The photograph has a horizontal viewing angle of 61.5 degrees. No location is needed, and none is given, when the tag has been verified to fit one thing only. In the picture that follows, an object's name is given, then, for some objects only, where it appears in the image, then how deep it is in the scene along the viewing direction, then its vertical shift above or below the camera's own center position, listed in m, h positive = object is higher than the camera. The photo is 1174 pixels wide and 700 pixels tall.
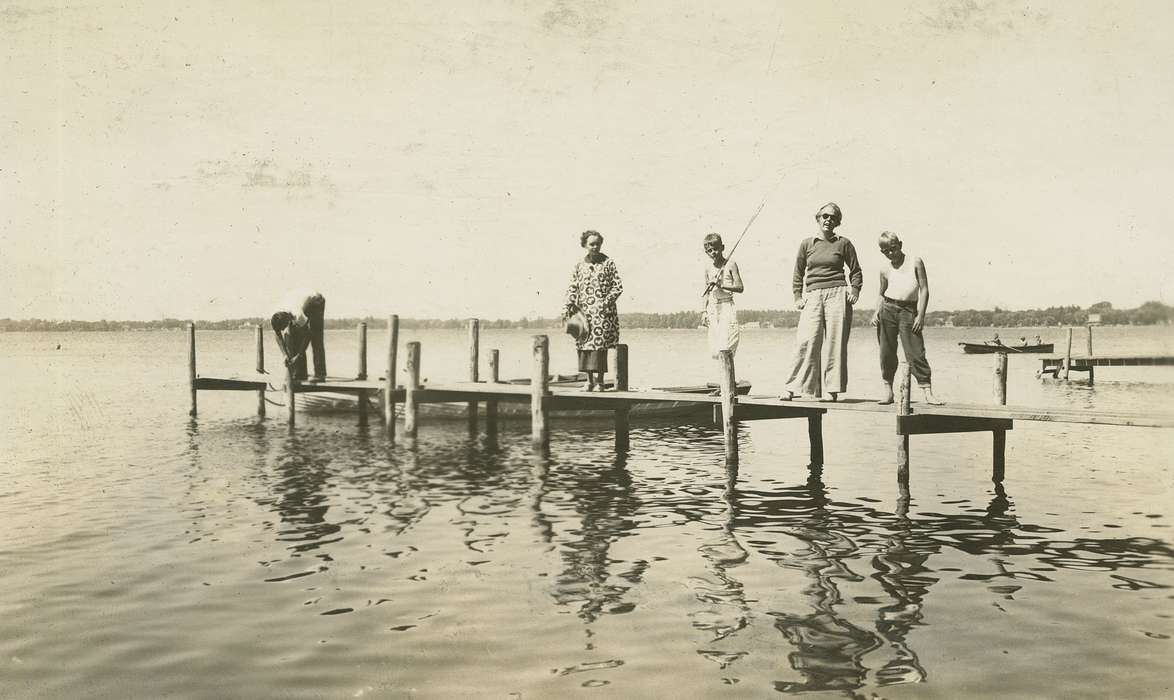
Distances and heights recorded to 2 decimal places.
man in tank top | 10.86 +0.21
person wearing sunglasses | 11.16 +0.32
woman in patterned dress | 13.95 +0.36
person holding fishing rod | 12.12 +0.32
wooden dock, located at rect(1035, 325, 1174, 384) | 30.44 -1.49
